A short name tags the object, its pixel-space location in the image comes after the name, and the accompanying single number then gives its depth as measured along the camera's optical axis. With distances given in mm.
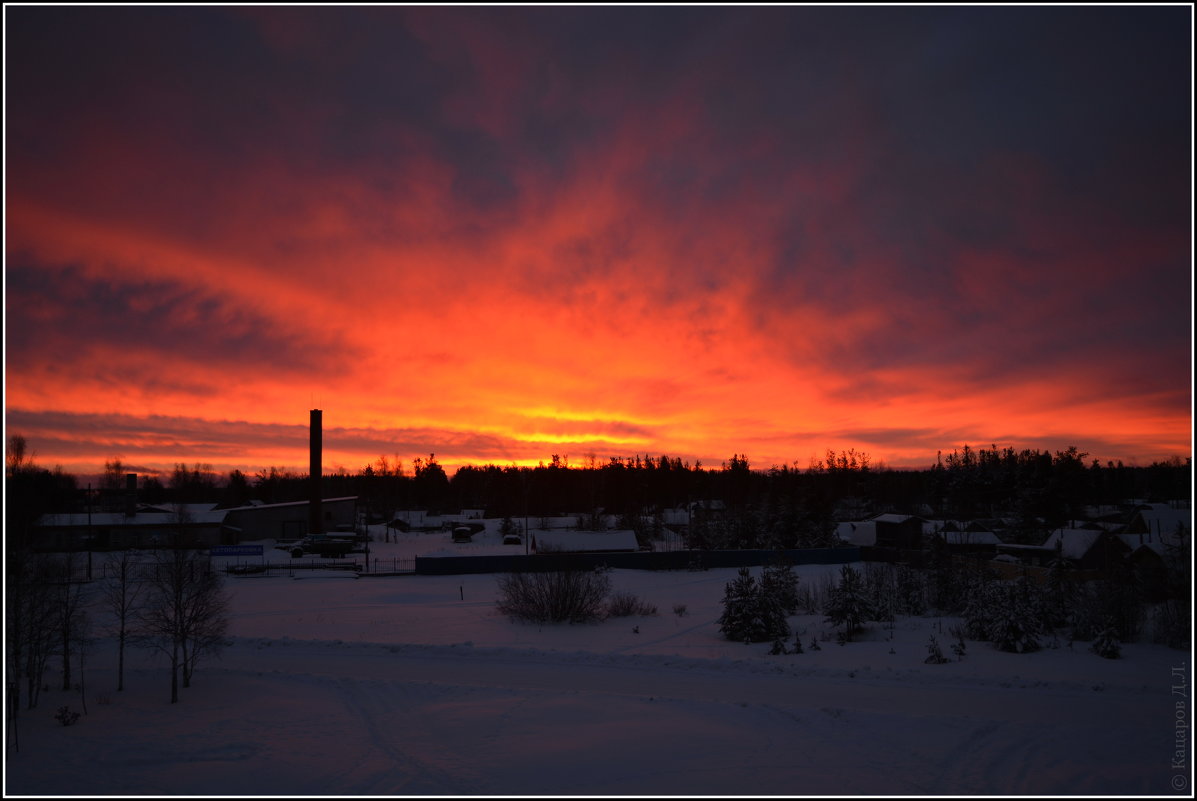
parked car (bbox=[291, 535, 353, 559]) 62250
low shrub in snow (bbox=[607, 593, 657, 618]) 35969
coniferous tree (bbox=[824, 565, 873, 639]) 29719
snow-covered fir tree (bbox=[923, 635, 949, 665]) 24312
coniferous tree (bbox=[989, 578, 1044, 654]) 26297
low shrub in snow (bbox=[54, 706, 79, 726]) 19031
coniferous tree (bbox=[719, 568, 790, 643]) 29062
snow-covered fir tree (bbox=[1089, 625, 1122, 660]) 24906
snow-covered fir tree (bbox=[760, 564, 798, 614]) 30908
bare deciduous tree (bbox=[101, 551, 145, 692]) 22881
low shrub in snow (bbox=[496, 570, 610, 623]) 34344
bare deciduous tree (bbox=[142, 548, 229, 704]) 23031
